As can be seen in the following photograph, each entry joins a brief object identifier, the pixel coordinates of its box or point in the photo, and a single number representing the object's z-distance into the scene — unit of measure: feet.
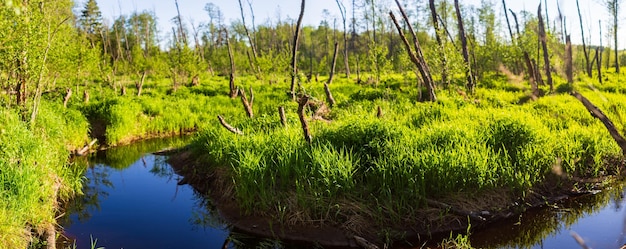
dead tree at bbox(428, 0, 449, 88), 54.90
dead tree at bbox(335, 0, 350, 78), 112.35
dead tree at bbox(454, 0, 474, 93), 59.88
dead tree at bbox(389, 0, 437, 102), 45.91
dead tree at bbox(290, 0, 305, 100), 54.13
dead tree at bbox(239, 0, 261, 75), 96.67
